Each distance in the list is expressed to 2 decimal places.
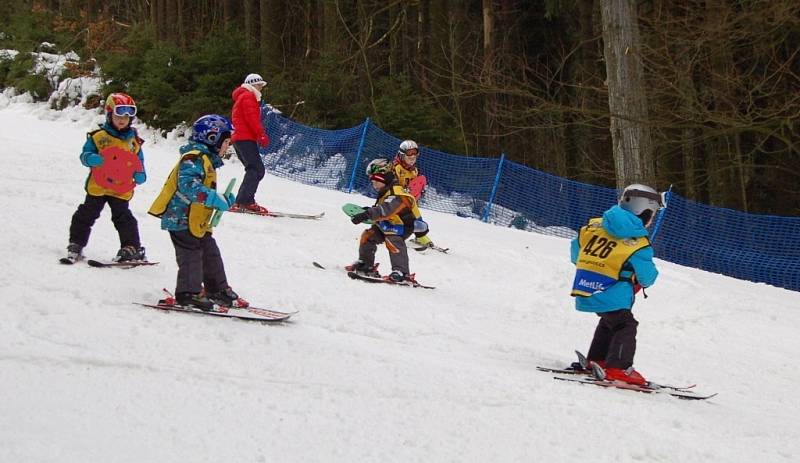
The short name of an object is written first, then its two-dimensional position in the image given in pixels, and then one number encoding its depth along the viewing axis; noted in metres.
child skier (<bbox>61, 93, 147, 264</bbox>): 14.93
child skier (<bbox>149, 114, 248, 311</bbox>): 12.85
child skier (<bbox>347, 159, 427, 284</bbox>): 17.94
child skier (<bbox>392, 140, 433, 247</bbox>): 22.11
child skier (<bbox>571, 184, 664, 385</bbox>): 12.23
